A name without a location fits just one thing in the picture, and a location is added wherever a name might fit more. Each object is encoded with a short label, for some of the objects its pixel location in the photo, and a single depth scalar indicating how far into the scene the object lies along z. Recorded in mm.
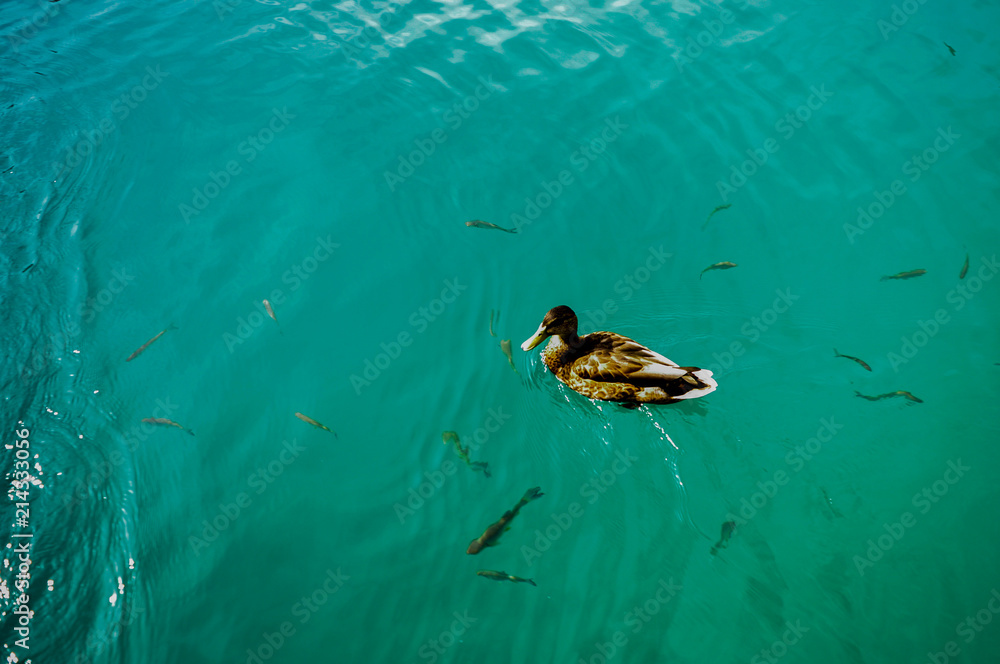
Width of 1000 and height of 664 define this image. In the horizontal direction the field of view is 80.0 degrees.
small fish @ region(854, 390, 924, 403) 4309
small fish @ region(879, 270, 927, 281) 5074
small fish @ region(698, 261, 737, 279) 5078
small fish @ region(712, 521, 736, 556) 3701
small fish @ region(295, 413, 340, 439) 4296
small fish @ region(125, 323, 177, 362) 4707
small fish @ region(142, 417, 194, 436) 4344
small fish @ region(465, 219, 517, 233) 5320
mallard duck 4074
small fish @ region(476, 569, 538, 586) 3596
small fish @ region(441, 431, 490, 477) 4008
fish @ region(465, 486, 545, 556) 3689
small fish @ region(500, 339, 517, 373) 4594
